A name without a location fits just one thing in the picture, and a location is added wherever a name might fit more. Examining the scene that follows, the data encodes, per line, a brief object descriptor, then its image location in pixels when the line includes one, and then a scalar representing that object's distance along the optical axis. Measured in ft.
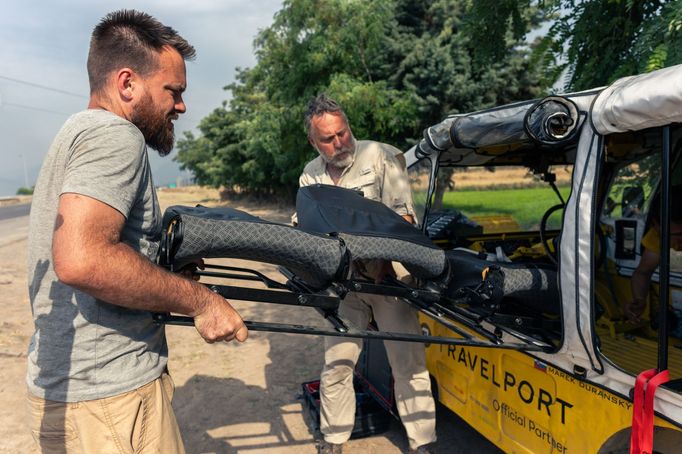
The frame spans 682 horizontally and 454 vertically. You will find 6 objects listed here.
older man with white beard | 10.94
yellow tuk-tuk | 6.43
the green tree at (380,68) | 37.88
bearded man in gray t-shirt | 5.14
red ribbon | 6.27
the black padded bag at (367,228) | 7.39
